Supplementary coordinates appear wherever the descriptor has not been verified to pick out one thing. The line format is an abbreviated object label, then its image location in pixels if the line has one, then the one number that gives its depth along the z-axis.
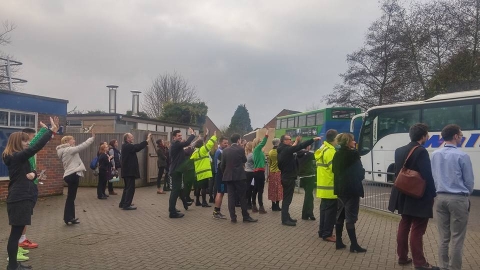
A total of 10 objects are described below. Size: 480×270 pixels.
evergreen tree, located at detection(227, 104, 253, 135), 70.88
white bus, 15.52
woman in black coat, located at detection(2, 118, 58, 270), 5.82
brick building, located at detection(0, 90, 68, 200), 12.34
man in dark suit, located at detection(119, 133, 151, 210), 10.84
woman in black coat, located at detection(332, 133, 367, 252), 6.87
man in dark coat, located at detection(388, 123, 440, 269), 5.91
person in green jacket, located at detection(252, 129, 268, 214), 10.94
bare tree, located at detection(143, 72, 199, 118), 48.19
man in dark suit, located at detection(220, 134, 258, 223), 9.41
